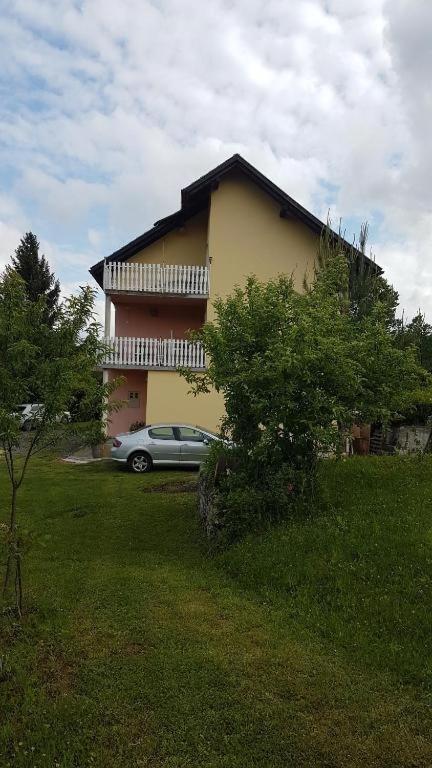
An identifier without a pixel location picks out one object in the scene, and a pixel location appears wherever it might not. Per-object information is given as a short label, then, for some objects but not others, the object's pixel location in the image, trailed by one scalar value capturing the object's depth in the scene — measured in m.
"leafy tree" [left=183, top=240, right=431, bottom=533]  6.67
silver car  13.42
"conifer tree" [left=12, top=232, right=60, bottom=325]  35.91
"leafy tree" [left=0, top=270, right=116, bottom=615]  4.98
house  18.20
